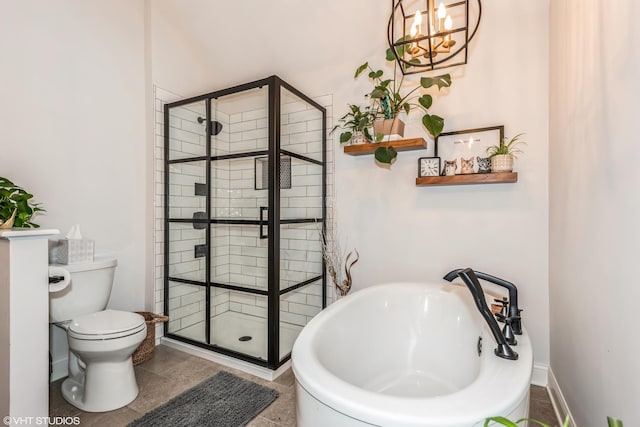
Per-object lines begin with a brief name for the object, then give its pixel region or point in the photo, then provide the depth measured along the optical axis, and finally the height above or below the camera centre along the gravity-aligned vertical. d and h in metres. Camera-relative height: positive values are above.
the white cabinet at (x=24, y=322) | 1.28 -0.45
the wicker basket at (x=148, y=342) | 2.27 -0.94
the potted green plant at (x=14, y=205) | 1.63 +0.04
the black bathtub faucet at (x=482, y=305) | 1.18 -0.38
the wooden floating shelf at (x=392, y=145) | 2.21 +0.48
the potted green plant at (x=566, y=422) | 0.56 -0.39
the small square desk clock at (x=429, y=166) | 2.25 +0.33
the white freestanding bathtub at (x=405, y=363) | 0.88 -0.57
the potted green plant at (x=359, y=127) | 2.39 +0.65
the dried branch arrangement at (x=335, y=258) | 2.54 -0.37
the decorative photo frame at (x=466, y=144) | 2.14 +0.48
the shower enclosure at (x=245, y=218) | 2.21 -0.04
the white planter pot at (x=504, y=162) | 2.01 +0.32
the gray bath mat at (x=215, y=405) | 1.67 -1.08
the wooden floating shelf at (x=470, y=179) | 1.99 +0.22
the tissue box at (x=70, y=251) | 1.92 -0.23
